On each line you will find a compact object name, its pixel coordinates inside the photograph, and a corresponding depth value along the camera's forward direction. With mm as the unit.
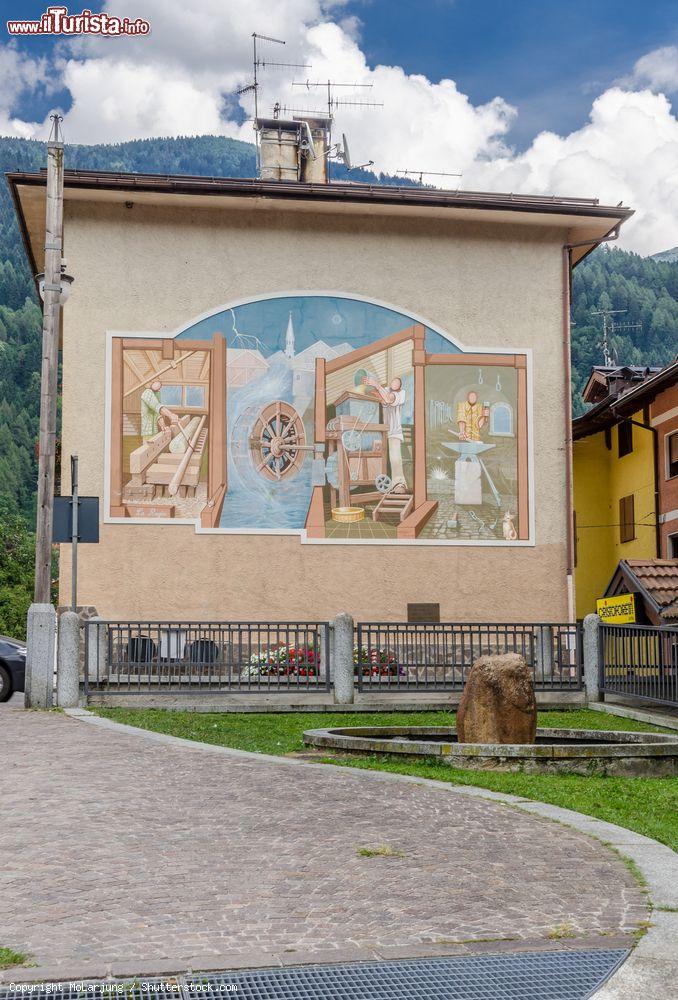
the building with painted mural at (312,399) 24594
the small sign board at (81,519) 16672
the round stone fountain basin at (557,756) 9953
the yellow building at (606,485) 37062
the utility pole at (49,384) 16234
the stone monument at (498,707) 11242
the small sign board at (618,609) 21531
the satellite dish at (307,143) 33438
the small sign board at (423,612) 25016
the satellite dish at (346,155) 35006
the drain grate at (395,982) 4051
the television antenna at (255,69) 36281
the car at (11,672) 17375
